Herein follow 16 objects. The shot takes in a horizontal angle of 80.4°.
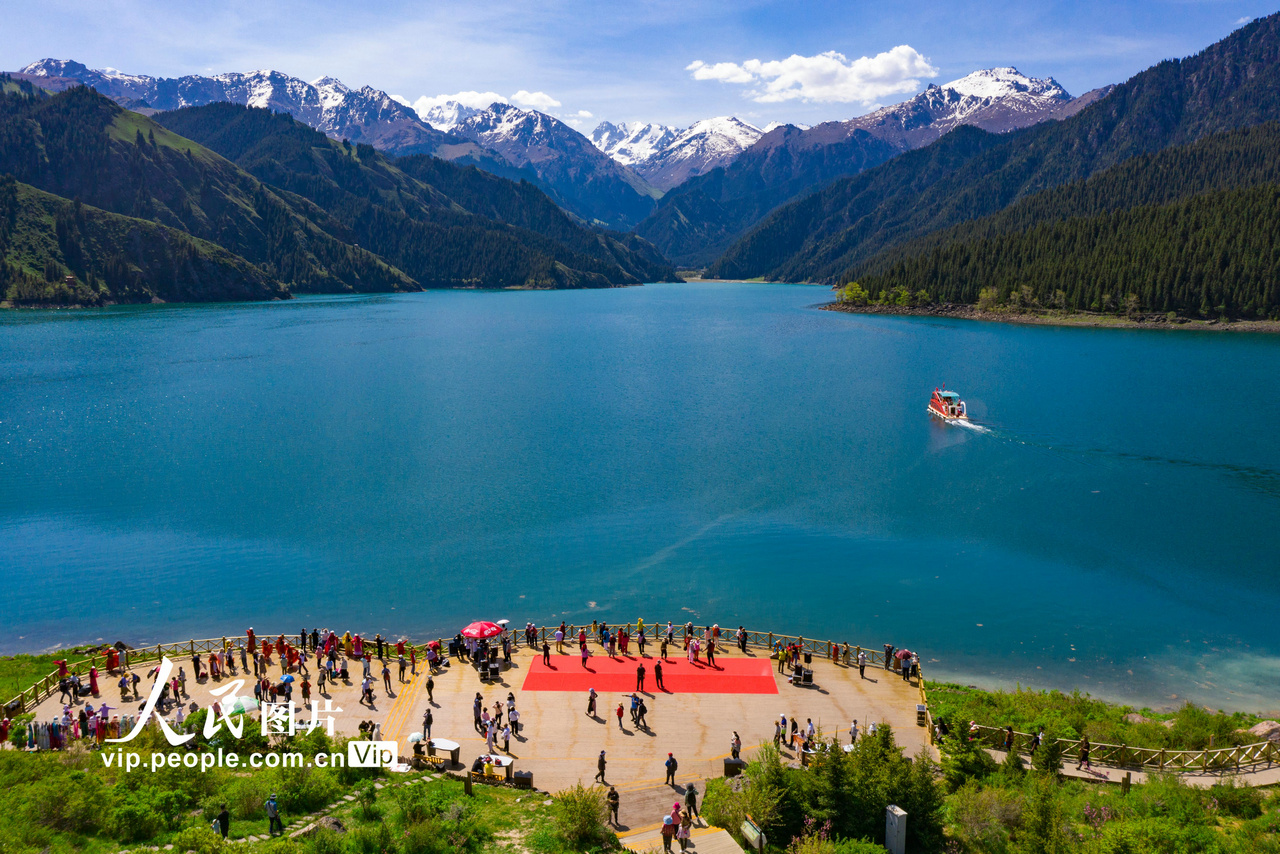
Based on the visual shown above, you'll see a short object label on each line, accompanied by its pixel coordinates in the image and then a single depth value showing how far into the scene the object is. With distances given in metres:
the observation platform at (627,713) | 30.77
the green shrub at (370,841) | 21.86
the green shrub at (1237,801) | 24.75
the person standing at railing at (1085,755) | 29.42
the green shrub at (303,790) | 25.19
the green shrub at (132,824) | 22.31
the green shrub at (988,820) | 23.08
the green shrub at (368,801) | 24.66
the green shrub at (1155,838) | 20.58
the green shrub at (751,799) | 24.25
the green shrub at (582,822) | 23.34
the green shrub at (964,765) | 27.92
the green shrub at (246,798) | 24.44
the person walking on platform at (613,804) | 25.47
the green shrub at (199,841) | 20.66
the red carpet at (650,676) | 37.81
